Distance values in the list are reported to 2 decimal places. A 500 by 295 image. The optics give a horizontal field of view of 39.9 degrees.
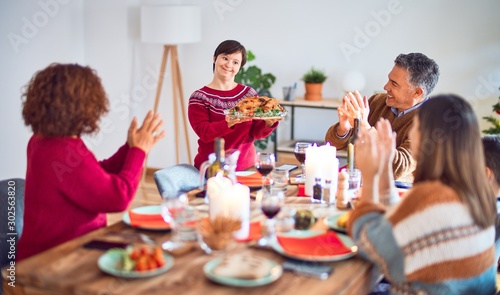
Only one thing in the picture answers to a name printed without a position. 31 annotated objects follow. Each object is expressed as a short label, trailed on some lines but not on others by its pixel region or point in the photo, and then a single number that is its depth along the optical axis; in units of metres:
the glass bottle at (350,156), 2.95
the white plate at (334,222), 2.34
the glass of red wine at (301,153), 3.00
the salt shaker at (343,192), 2.64
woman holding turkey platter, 3.58
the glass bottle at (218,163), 2.56
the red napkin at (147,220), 2.33
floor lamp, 5.38
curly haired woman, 2.25
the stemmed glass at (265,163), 2.76
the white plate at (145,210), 2.39
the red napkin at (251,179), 2.98
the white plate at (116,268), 1.90
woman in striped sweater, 1.97
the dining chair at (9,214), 2.63
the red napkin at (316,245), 2.12
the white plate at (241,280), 1.85
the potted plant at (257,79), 5.38
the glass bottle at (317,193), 2.71
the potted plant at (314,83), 5.32
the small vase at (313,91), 5.31
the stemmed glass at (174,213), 2.12
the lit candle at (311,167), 2.80
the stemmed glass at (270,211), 2.21
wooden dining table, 1.85
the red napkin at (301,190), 2.84
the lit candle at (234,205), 2.26
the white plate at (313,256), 2.06
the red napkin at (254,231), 2.25
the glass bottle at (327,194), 2.69
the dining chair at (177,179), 3.02
